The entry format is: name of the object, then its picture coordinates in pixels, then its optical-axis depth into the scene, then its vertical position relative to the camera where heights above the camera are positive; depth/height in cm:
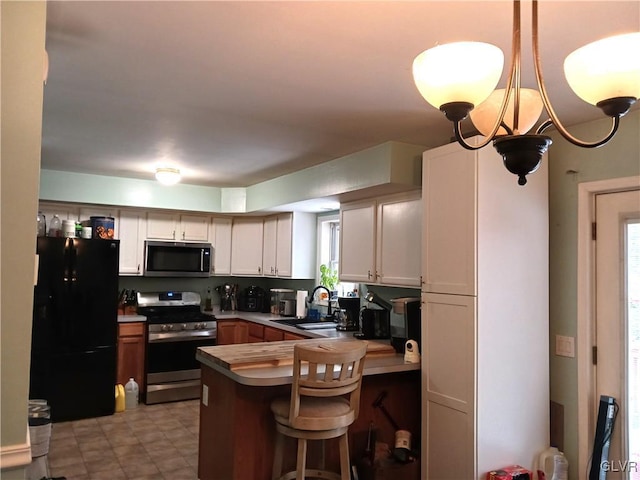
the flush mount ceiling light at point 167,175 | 431 +78
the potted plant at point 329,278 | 529 -13
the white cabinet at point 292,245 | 546 +23
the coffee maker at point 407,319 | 339 -35
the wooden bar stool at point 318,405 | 249 -74
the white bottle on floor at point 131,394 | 488 -131
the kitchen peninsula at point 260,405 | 277 -86
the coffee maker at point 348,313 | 447 -43
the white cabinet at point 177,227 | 561 +43
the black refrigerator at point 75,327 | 436 -60
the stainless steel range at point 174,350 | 504 -91
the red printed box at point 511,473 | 269 -113
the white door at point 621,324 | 271 -29
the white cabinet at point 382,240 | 362 +22
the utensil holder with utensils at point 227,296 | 616 -40
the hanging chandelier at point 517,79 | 124 +51
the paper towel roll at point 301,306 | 525 -43
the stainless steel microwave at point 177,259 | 549 +5
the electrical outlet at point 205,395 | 314 -85
